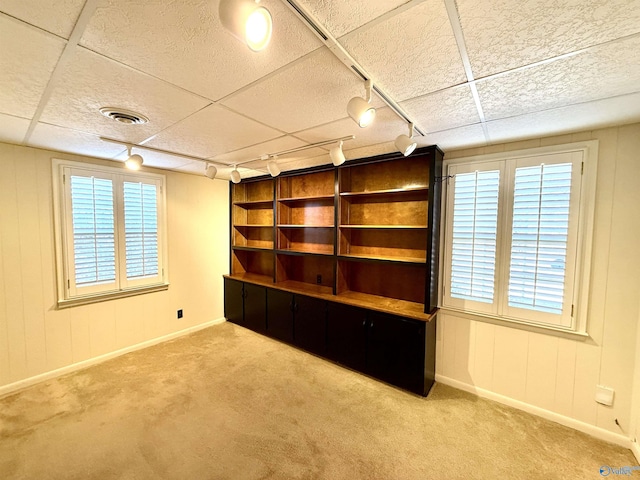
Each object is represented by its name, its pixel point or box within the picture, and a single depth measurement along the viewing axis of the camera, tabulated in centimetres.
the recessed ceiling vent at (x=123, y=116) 171
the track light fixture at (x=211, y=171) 292
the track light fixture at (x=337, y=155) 216
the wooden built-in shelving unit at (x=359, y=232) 272
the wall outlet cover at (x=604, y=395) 201
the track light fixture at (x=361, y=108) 132
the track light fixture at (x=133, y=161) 242
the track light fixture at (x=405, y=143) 184
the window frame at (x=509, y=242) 204
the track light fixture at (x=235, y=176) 307
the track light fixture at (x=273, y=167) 270
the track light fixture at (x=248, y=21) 74
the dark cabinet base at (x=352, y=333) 250
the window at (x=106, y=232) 278
